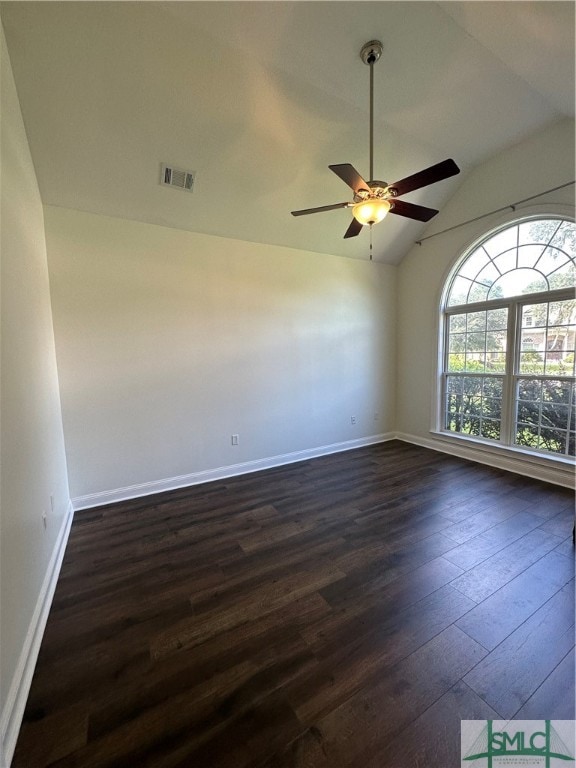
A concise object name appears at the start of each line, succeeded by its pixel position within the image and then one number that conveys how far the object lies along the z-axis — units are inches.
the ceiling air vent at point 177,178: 108.0
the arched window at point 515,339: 128.3
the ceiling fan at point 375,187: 74.4
